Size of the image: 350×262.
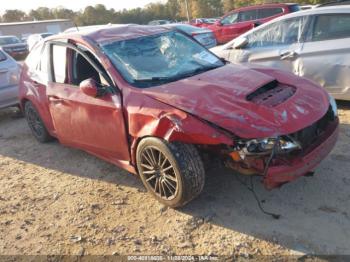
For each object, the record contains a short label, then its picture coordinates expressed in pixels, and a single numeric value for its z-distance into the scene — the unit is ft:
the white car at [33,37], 76.45
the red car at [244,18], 41.12
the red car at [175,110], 9.95
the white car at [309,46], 17.12
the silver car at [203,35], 36.45
